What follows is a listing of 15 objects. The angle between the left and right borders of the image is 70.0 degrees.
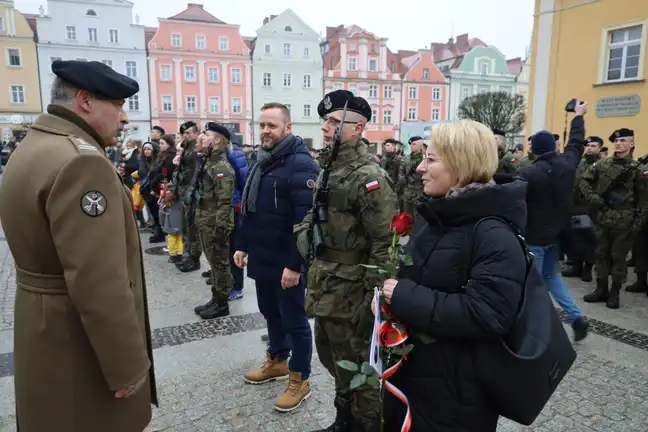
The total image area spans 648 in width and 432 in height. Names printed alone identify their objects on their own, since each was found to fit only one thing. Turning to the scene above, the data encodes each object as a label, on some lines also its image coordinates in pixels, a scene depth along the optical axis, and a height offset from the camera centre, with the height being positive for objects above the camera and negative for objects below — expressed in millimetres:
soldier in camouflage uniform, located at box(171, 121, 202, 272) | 7043 -616
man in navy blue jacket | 3510 -683
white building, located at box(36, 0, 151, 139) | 38156 +8208
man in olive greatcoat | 1698 -487
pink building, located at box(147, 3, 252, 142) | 41000 +5940
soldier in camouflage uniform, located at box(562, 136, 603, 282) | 6738 -891
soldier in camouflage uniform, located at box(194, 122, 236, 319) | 5340 -903
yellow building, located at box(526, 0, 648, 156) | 13904 +2502
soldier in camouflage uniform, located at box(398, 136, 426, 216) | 10758 -830
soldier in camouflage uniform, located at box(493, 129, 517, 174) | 7682 -308
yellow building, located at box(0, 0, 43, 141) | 36531 +5055
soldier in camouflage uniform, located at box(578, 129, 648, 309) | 5801 -864
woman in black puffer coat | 1639 -513
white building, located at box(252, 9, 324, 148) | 44125 +6656
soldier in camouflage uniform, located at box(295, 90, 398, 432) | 2768 -714
